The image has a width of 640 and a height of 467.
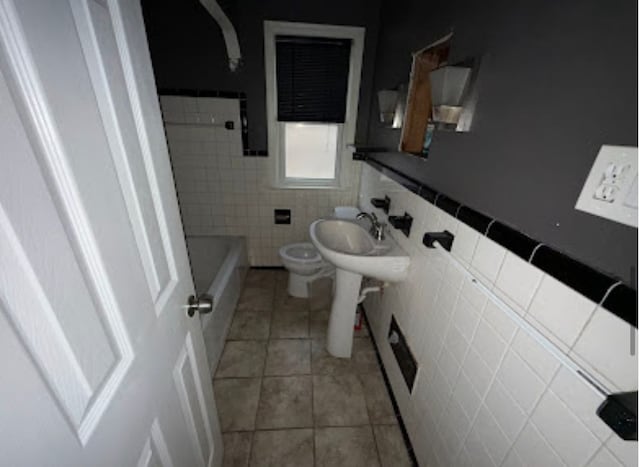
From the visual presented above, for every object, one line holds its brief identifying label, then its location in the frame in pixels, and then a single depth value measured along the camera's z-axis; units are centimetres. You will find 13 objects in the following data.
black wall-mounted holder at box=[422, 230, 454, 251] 96
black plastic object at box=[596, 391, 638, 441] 43
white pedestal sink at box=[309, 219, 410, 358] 130
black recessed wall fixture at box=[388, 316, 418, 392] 126
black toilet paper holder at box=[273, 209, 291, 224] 241
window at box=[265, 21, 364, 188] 193
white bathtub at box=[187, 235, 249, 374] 159
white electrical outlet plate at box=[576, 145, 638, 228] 44
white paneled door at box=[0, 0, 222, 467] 30
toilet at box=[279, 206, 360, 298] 208
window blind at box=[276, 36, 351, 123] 196
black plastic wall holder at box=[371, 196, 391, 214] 161
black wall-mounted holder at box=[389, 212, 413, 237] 130
